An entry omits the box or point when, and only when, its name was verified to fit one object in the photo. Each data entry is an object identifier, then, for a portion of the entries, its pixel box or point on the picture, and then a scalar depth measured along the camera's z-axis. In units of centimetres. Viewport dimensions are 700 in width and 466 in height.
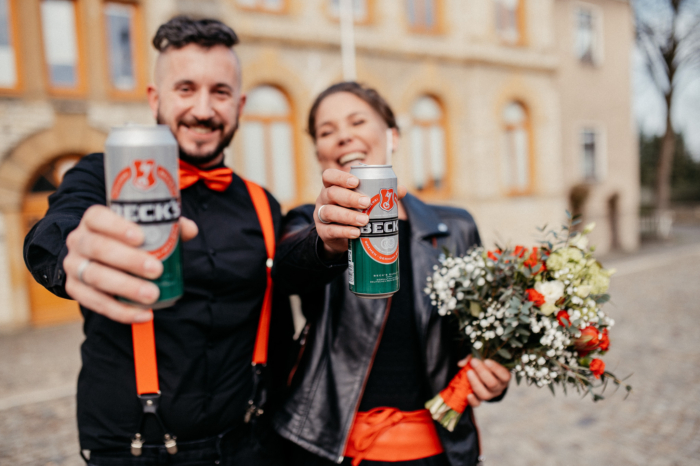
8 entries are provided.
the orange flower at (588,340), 157
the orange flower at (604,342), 162
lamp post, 1016
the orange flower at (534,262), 164
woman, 172
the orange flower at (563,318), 152
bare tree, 1805
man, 157
